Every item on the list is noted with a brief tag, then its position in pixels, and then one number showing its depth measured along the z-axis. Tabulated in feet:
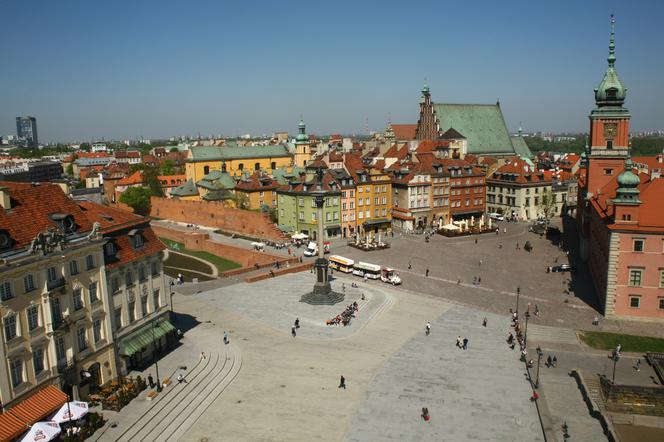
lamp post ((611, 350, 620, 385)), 118.73
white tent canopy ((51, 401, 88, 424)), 92.53
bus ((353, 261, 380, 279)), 194.80
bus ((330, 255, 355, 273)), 203.41
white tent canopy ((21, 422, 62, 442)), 86.17
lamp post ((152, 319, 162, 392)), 119.98
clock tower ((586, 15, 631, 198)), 216.95
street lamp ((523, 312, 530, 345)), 134.23
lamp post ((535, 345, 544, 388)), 112.77
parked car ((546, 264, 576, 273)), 203.72
